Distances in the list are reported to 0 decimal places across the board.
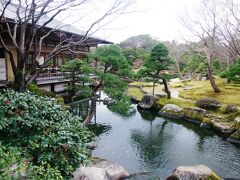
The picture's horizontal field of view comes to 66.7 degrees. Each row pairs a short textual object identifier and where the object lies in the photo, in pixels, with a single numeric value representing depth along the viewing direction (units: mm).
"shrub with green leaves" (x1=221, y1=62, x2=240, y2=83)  12654
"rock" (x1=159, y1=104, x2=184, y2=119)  12898
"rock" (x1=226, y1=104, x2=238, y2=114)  12277
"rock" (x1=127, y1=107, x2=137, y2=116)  13997
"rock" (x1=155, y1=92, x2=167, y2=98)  16600
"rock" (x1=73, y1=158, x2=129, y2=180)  4515
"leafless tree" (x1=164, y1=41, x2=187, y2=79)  30482
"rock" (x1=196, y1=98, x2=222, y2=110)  13230
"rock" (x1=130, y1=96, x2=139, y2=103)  17245
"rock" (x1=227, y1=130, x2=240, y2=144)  9447
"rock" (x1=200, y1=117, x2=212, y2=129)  11218
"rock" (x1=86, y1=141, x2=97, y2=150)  8257
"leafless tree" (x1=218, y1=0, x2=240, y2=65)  14103
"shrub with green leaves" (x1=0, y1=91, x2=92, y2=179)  3465
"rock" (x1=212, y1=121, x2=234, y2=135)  10185
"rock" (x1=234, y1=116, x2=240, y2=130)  9903
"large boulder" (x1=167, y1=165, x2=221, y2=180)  5671
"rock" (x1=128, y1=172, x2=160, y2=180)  6432
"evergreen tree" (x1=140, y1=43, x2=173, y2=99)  15481
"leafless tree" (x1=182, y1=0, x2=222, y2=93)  17418
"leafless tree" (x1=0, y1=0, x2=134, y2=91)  5576
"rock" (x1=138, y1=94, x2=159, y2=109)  15035
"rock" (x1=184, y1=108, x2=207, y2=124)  12203
